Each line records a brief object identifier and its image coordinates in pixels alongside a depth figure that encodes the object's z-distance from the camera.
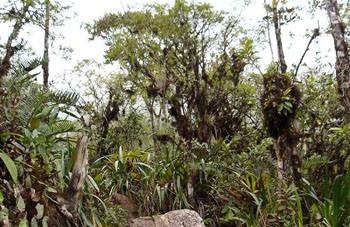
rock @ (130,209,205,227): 2.70
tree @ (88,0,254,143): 6.03
